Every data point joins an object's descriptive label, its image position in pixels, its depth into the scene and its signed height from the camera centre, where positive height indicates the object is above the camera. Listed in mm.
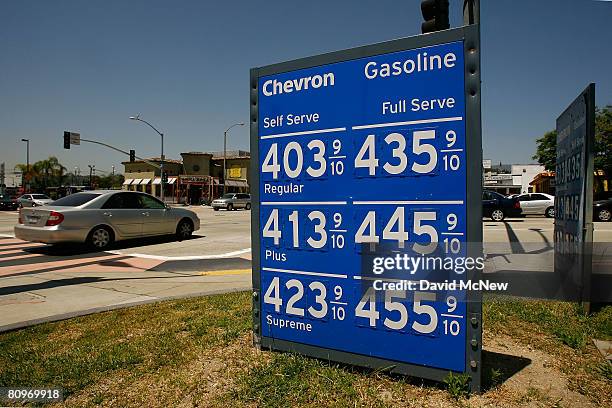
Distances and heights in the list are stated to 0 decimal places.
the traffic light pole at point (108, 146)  33072 +5123
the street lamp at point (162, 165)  38550 +4034
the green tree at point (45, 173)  77625 +6491
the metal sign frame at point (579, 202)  4236 +42
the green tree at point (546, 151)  50562 +7214
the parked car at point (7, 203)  36062 +140
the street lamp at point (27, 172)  68056 +6020
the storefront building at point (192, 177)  56250 +4470
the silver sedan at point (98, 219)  9469 -393
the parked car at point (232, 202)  36781 +213
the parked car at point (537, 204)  21391 -9
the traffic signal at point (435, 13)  4684 +2336
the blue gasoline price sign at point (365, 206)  2672 -15
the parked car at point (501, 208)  19453 -208
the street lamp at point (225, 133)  45794 +8603
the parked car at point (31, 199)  32791 +498
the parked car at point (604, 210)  18344 -298
